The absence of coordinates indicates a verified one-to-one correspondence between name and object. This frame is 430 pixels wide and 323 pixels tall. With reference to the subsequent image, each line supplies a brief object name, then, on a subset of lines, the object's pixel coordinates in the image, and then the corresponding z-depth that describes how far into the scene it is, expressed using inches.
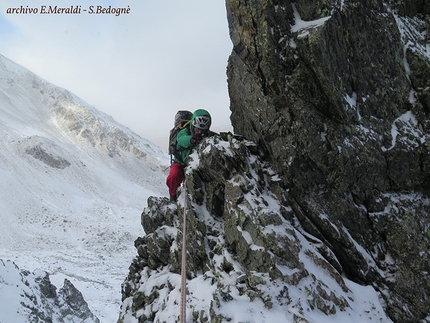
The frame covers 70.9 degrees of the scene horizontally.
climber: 374.9
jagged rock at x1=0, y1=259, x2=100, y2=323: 587.2
